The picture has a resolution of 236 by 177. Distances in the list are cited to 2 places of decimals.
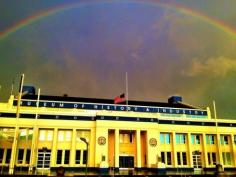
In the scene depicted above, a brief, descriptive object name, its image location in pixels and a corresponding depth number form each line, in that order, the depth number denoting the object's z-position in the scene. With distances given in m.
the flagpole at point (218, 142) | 48.53
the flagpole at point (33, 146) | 39.08
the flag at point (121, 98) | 46.76
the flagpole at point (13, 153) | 35.78
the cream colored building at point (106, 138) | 42.44
